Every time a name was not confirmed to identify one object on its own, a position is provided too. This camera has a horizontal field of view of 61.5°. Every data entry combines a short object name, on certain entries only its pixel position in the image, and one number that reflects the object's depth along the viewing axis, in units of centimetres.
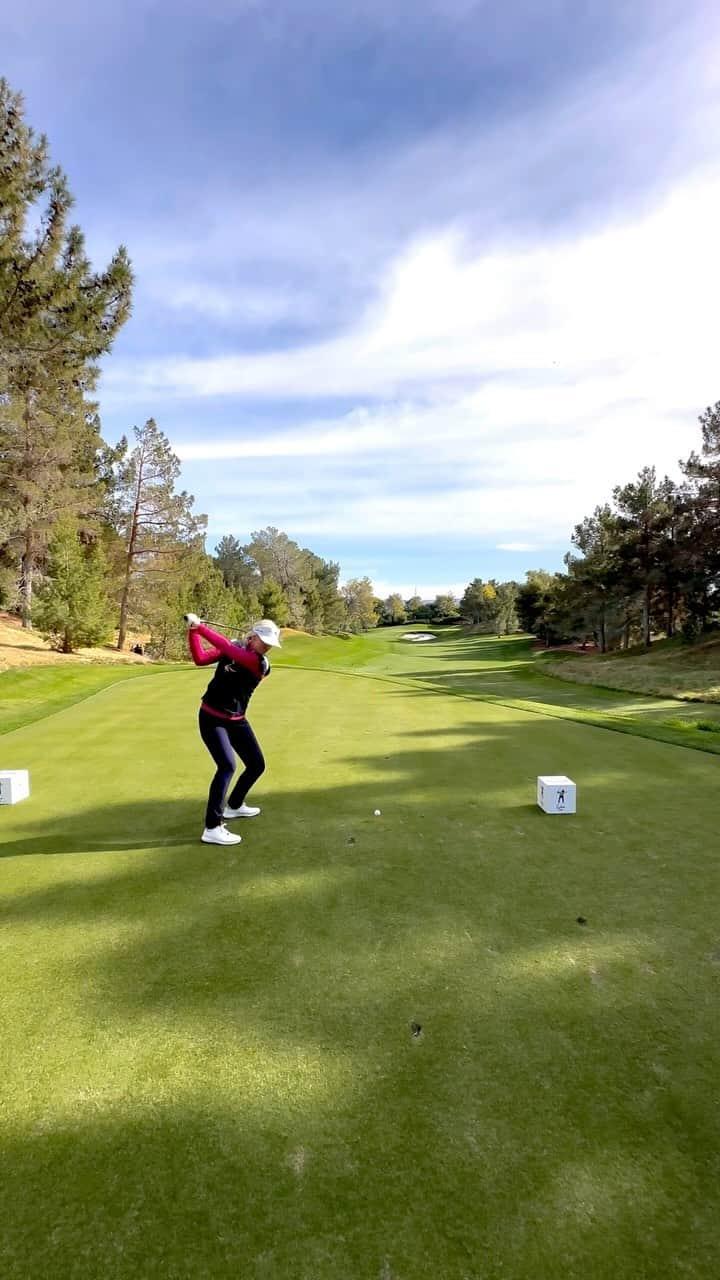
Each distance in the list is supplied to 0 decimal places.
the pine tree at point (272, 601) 5700
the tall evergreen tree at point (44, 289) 1503
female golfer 518
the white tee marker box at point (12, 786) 601
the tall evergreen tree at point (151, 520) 3522
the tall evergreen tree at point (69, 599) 2711
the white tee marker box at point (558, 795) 569
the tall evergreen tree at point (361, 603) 10356
